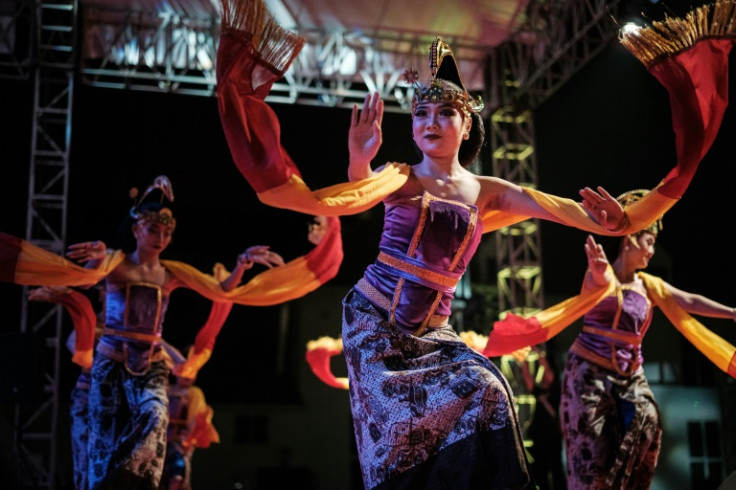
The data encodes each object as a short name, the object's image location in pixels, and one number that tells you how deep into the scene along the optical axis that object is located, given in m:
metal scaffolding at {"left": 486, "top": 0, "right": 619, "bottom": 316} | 7.95
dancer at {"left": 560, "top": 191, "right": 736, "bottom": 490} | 4.72
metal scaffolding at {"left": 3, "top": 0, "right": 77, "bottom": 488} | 7.38
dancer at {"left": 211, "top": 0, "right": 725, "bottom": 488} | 2.58
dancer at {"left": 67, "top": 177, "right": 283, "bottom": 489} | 4.71
